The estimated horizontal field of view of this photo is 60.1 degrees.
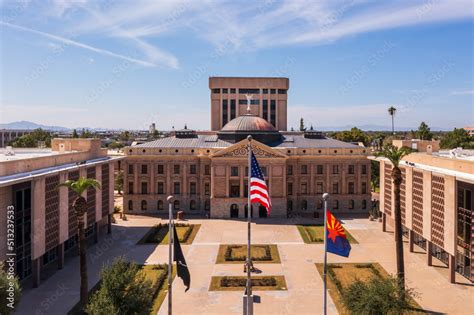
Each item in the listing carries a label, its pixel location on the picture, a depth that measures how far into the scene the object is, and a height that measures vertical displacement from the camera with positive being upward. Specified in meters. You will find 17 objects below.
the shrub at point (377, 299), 28.73 -11.11
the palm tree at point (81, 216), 32.56 -5.78
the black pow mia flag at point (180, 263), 27.16 -8.04
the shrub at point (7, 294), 26.94 -10.02
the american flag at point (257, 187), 28.86 -3.06
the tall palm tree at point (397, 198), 37.14 -5.04
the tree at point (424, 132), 130.98 +3.91
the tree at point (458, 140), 133.20 +1.47
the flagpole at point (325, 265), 27.15 -8.02
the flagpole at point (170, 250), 27.31 -7.22
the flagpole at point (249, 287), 25.84 -9.66
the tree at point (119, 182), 100.32 -9.38
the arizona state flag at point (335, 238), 27.80 -6.44
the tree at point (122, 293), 27.22 -10.22
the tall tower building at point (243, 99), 116.44 +12.87
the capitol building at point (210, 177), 79.12 -6.43
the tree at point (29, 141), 145.93 +1.02
